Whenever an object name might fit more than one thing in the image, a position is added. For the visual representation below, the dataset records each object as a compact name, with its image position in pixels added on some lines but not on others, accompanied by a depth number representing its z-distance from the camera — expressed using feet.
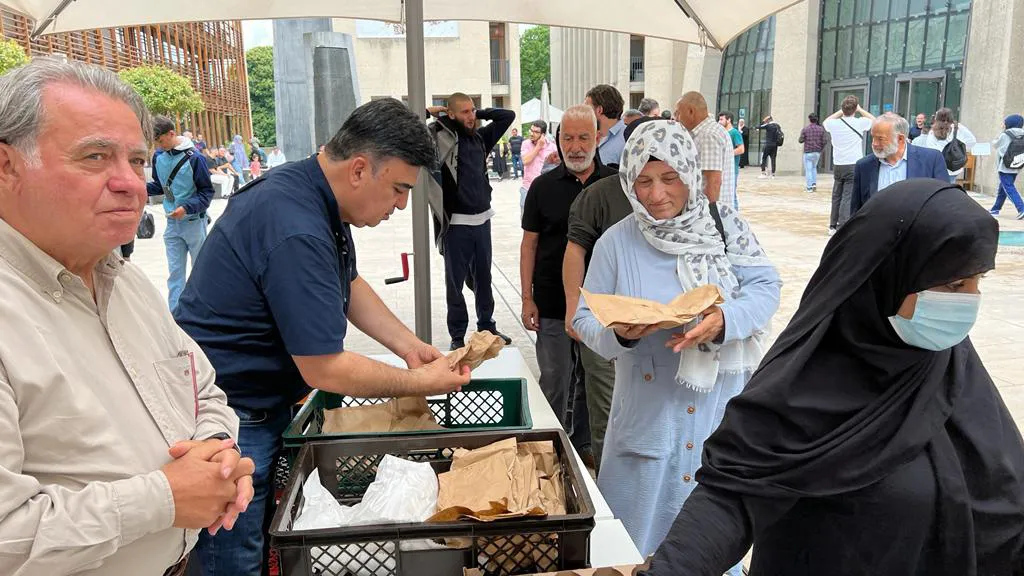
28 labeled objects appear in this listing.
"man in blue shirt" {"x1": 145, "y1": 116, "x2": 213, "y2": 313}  20.34
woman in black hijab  4.47
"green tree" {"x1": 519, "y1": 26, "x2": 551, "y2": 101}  222.07
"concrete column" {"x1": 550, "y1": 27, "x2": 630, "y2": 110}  110.63
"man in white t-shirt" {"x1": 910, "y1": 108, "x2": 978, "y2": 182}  38.86
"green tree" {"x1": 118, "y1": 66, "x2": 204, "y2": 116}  93.15
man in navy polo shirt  5.61
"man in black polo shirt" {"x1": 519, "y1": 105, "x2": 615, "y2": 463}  12.08
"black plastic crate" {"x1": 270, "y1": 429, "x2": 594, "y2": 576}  4.43
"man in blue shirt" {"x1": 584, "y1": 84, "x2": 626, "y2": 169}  17.62
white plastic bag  4.58
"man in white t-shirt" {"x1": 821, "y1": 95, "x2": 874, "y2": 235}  33.81
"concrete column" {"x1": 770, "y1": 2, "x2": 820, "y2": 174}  73.84
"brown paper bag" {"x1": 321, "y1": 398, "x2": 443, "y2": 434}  6.53
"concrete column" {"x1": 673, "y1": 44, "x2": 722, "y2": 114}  90.63
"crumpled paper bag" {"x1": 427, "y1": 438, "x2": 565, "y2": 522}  4.66
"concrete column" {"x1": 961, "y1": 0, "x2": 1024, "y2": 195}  47.24
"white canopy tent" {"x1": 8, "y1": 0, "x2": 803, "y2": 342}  10.48
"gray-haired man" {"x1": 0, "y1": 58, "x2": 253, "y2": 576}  3.27
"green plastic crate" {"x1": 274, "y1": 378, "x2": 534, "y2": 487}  7.09
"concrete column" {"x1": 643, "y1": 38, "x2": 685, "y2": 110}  103.91
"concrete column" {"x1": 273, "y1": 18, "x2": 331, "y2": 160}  40.83
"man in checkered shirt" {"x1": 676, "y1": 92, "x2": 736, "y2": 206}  19.20
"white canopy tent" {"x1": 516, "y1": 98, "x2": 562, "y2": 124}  68.33
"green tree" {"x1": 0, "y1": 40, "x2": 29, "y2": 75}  55.16
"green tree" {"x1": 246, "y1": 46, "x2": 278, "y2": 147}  259.80
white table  5.38
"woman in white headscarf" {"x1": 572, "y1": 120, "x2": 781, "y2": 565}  7.44
